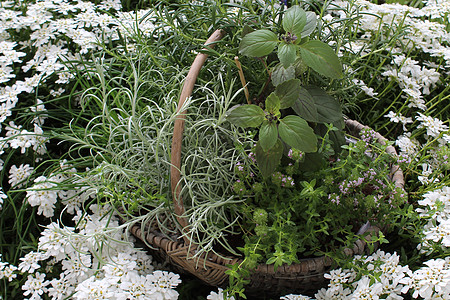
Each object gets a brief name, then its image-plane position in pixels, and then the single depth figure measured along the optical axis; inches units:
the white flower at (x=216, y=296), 37.8
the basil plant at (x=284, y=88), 34.6
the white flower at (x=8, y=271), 44.1
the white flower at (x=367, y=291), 34.7
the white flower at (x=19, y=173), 49.9
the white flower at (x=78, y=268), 42.7
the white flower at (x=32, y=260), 43.9
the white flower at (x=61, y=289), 42.3
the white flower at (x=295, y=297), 36.8
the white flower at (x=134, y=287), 37.4
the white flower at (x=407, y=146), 49.6
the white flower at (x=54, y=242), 42.7
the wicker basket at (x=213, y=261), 37.6
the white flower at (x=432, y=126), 49.8
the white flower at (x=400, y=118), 53.6
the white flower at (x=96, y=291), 36.9
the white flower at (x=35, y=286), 43.1
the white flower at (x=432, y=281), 34.4
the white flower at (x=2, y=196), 46.4
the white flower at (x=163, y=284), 38.4
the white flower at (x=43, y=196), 45.8
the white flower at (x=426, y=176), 45.4
